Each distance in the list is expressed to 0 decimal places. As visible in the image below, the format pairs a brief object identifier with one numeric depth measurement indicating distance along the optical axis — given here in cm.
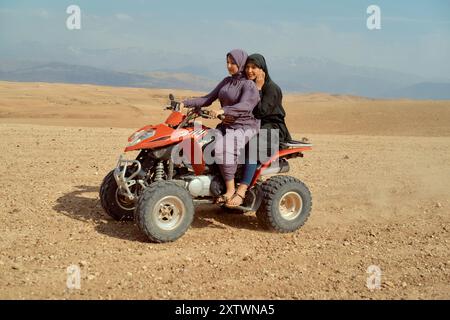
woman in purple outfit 637
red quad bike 598
